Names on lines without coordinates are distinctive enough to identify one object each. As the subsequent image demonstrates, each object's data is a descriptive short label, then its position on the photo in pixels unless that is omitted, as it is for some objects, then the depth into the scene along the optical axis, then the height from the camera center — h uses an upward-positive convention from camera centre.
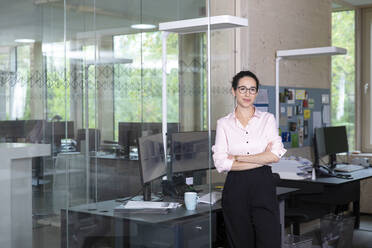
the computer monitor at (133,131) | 2.34 -0.08
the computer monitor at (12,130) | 1.97 -0.06
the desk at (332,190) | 4.50 -0.78
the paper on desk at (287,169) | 4.49 -0.49
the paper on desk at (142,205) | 2.34 -0.42
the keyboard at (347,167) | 5.23 -0.57
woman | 2.83 -0.30
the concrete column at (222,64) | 3.93 +0.40
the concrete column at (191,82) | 3.12 +0.21
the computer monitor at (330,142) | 5.27 -0.31
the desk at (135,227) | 2.18 -0.51
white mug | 2.72 -0.46
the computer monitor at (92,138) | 2.14 -0.10
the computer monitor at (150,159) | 2.48 -0.23
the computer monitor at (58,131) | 2.05 -0.06
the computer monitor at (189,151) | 2.80 -0.21
